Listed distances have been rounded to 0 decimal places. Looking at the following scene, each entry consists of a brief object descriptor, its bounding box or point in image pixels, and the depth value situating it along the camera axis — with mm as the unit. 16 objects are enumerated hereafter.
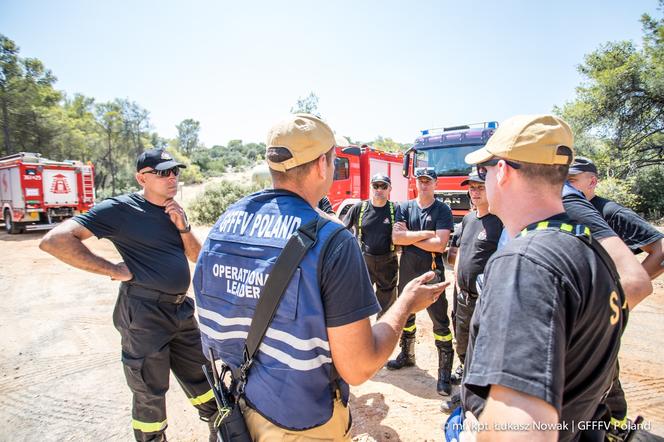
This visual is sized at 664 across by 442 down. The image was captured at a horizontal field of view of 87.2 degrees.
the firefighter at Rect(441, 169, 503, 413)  2957
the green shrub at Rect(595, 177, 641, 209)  11445
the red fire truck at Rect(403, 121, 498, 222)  8727
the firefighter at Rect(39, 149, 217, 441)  2363
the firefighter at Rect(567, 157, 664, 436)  2334
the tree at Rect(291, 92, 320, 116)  23797
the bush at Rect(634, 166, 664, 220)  12914
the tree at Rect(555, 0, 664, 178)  13711
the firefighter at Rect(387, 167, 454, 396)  3537
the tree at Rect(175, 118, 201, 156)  60875
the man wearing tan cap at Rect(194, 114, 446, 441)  1199
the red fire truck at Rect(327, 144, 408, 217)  10249
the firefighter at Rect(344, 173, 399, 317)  4254
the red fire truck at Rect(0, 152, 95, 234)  13422
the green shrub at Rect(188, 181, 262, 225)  16953
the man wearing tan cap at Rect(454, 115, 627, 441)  829
